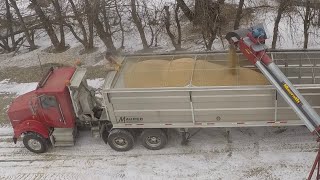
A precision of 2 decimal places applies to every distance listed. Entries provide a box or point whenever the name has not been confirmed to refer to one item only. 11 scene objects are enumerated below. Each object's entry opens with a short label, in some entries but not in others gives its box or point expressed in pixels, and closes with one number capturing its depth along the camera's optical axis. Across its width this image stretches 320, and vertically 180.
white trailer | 11.31
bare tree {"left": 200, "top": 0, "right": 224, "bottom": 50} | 17.33
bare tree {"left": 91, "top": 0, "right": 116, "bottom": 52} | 18.38
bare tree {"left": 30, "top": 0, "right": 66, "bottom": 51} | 20.31
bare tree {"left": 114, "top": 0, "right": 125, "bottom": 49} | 19.16
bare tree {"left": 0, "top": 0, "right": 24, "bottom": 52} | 22.36
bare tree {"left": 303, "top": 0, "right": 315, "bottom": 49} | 16.25
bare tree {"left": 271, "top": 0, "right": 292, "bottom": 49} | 16.06
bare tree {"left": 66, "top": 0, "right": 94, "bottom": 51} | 19.53
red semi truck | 12.43
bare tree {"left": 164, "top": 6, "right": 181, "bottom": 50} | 18.80
